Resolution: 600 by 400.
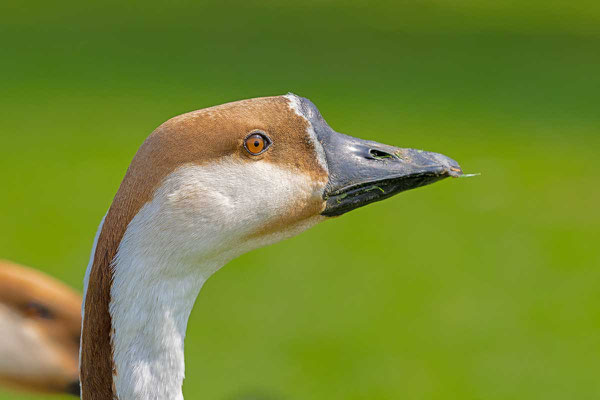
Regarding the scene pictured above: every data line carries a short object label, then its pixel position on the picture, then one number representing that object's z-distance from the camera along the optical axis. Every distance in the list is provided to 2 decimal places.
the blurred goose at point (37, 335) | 4.46
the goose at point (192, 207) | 4.24
